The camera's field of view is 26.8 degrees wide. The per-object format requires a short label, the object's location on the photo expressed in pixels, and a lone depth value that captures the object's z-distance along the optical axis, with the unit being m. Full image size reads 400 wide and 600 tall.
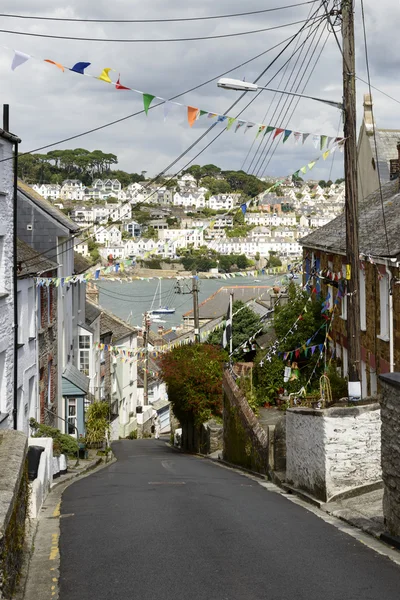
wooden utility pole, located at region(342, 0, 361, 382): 14.85
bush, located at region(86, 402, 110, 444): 35.62
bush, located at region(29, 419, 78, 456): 24.55
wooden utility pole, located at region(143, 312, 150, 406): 55.62
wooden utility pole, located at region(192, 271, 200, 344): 39.45
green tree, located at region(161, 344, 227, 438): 33.91
